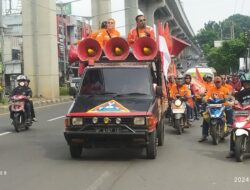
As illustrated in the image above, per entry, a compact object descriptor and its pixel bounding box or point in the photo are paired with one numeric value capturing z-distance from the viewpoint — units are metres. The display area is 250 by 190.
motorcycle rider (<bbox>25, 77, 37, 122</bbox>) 15.32
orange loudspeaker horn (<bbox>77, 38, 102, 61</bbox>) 10.85
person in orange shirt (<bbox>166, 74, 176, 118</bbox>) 14.69
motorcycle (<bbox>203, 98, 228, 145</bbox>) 11.80
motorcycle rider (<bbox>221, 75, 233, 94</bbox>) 12.66
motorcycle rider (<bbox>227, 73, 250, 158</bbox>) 9.90
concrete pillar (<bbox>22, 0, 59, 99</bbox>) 34.66
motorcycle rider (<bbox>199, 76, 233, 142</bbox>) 12.41
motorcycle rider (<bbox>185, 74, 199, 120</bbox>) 16.44
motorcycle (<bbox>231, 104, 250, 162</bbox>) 9.38
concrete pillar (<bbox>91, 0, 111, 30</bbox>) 50.12
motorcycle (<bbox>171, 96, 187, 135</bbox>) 14.23
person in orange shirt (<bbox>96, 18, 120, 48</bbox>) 11.64
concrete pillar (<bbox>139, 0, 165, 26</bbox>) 58.52
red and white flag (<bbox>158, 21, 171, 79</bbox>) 11.24
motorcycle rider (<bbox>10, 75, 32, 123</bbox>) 15.14
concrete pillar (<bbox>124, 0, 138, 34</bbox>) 53.00
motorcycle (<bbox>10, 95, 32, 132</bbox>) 14.79
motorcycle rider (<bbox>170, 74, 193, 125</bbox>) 14.84
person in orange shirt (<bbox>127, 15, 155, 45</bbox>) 11.73
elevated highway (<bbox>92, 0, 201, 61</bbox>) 50.59
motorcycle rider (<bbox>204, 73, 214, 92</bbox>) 16.87
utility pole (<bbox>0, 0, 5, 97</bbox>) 28.92
